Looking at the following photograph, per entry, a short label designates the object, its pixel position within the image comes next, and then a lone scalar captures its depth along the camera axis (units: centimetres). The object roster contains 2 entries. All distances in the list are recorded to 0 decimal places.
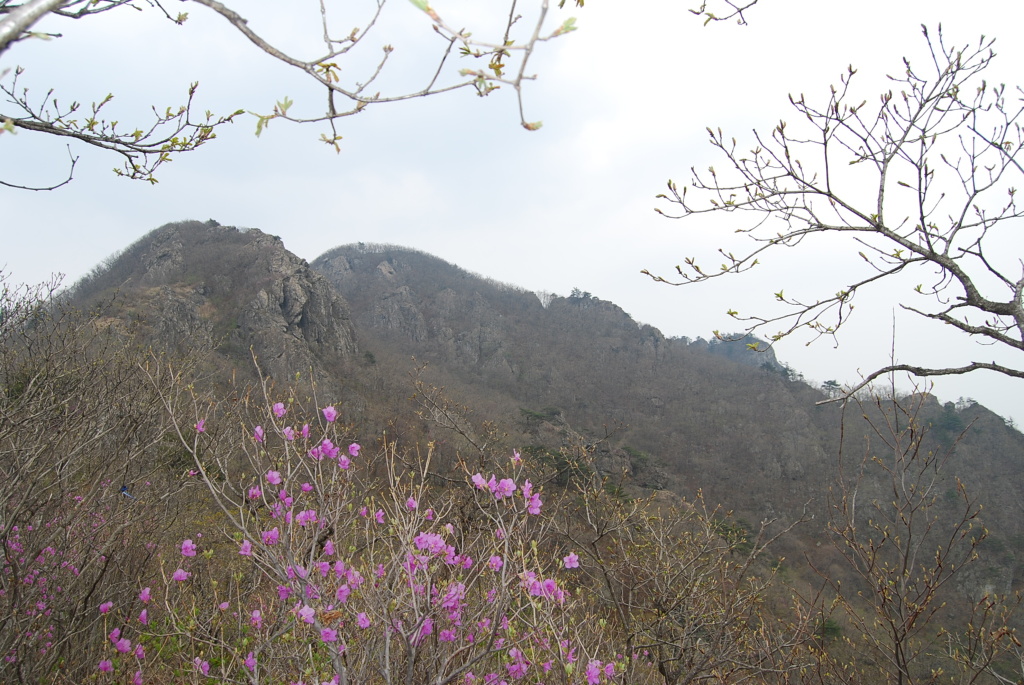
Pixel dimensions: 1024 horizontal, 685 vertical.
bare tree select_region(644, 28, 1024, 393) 225
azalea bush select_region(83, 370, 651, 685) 220
